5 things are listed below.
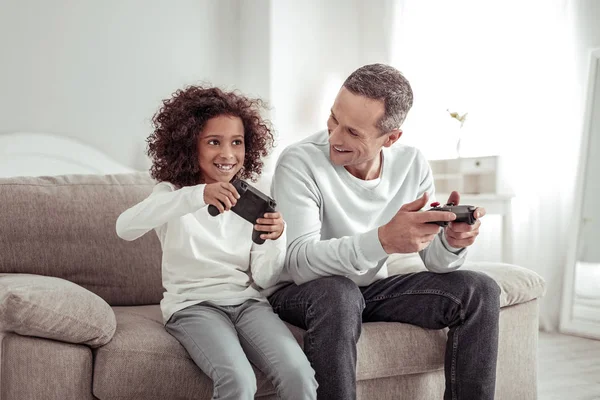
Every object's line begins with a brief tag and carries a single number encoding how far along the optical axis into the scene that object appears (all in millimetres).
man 1440
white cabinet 3500
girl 1361
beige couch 1361
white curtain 3357
